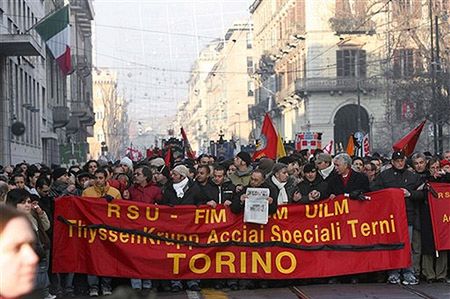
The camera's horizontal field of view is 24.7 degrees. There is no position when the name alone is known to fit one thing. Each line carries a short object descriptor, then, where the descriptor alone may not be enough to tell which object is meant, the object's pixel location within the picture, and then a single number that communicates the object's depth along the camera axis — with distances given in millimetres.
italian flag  38938
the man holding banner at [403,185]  13609
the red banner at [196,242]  13273
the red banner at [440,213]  13758
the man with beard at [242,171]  14352
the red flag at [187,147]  28764
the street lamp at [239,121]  125188
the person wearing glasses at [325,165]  13531
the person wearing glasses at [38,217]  10695
